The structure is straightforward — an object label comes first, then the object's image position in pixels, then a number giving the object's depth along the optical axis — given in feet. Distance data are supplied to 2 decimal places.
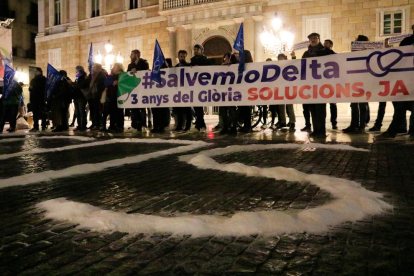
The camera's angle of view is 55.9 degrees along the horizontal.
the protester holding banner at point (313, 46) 26.40
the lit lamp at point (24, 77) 128.71
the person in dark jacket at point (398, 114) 22.57
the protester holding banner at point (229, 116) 27.76
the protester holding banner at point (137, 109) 31.60
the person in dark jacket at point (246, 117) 29.14
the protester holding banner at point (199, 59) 28.94
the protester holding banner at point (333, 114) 30.71
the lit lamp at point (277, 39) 48.16
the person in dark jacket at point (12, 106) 35.45
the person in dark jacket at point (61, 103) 34.12
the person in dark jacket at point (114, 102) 32.32
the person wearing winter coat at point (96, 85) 32.96
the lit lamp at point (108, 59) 67.82
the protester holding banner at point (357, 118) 26.49
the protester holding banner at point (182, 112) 29.71
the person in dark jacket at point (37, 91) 35.78
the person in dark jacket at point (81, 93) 33.86
